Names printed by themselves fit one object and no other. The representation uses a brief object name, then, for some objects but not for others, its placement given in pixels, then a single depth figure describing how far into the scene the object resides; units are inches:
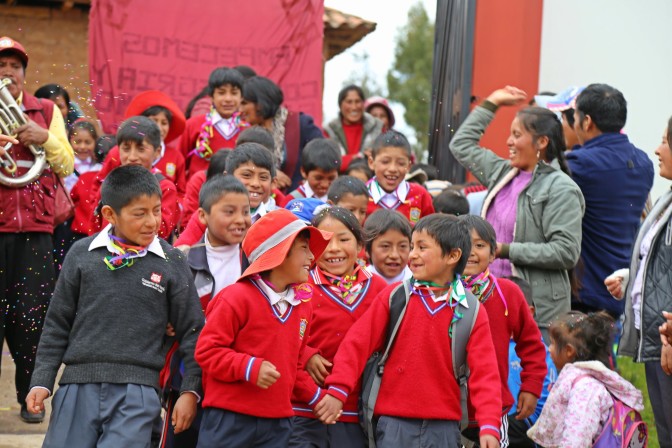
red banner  382.9
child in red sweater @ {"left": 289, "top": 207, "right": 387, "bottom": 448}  197.5
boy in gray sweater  176.6
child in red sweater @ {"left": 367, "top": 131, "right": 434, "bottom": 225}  262.5
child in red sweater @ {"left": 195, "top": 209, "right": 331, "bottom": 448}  175.8
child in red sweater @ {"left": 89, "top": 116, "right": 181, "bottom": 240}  241.9
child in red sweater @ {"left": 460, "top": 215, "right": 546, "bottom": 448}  203.9
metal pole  411.8
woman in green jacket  227.6
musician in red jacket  249.3
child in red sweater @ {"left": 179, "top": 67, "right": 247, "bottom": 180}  293.9
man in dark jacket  250.8
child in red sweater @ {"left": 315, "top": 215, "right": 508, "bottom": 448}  183.8
